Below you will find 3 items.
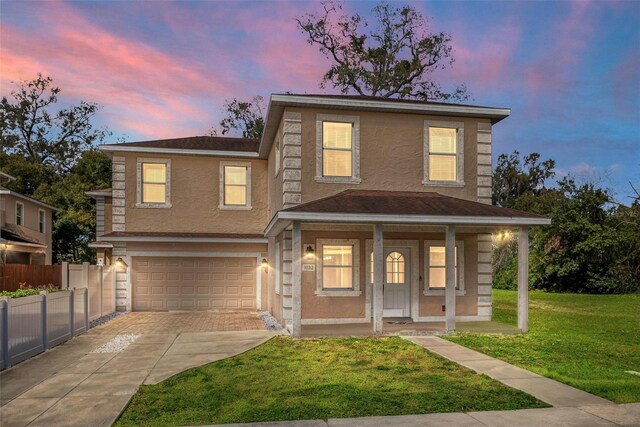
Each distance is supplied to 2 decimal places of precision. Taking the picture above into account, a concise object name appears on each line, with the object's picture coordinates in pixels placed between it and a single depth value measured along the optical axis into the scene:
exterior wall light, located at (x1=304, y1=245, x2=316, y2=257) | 12.70
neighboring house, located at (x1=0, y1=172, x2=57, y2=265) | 24.17
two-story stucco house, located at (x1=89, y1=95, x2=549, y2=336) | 11.64
